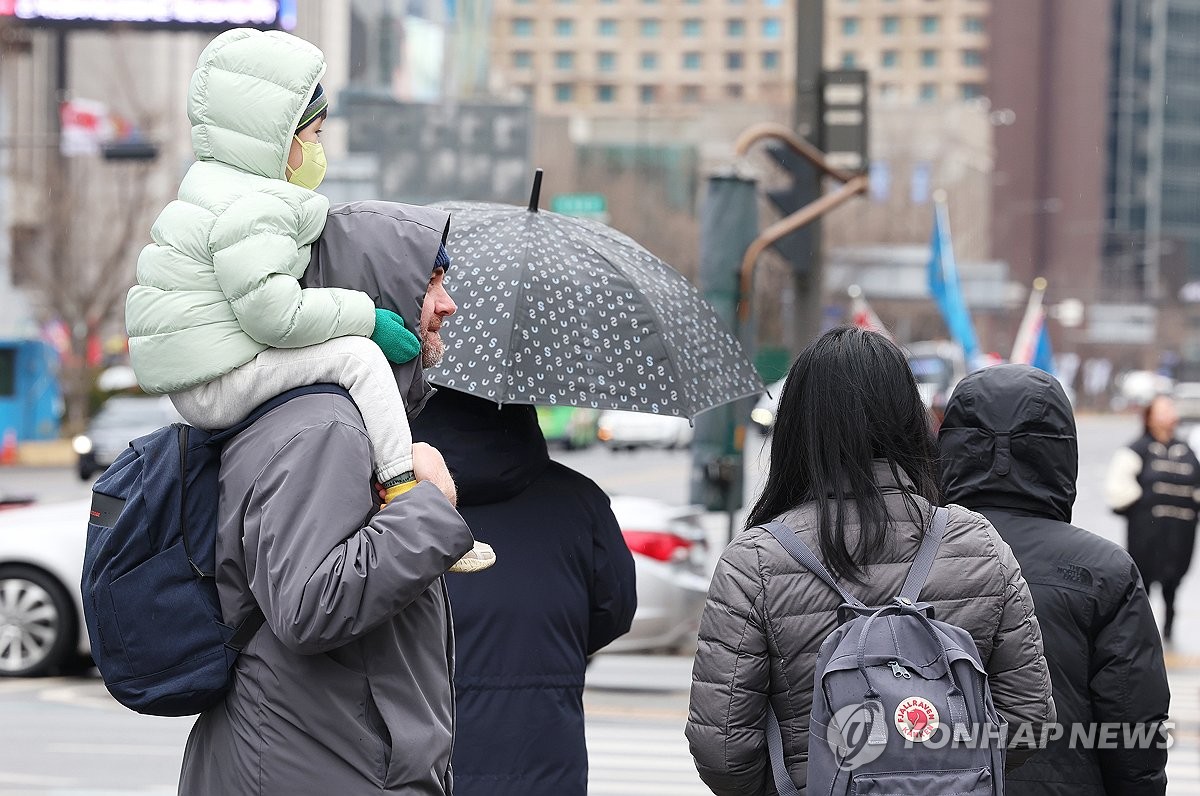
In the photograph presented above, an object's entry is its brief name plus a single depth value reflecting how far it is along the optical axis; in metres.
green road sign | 43.12
